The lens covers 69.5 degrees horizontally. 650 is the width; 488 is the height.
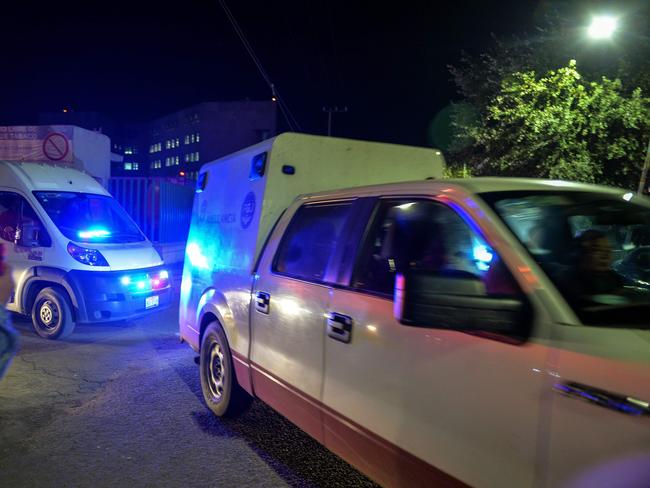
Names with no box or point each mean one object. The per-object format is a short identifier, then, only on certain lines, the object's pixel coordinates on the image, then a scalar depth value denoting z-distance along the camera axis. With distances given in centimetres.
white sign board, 1408
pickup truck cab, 158
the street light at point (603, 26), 878
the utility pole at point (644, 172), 858
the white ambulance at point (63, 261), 645
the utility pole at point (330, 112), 3077
